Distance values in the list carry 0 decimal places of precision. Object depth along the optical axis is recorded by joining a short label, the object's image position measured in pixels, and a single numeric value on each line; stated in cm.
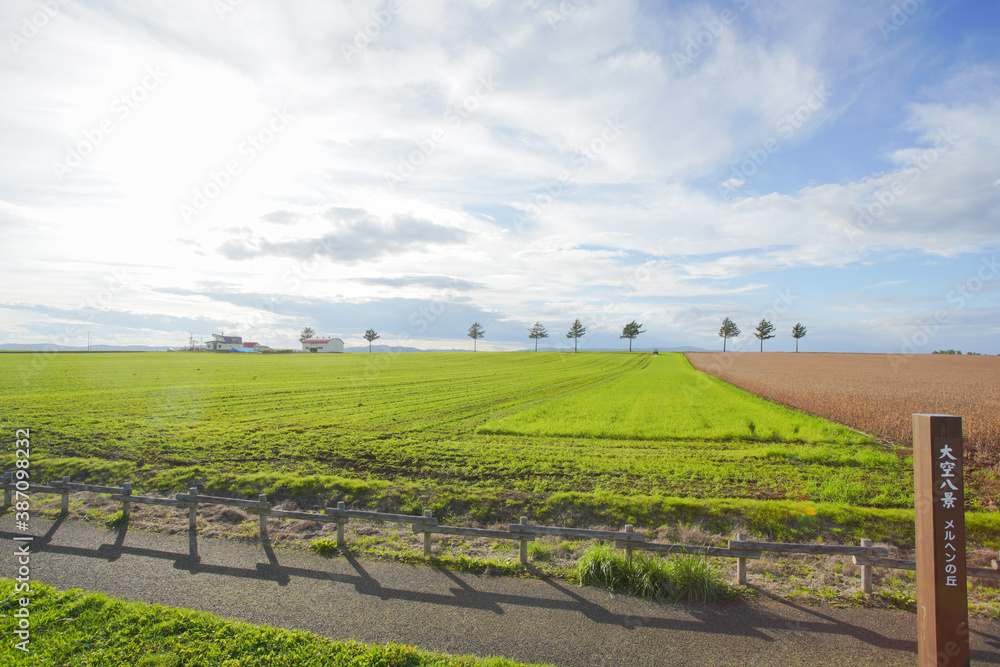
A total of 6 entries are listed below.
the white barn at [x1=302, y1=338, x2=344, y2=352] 15712
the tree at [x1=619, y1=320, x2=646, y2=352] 18550
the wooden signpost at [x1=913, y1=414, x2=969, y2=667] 568
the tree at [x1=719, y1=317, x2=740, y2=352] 18738
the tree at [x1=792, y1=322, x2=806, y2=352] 17850
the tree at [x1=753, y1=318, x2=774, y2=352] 17588
